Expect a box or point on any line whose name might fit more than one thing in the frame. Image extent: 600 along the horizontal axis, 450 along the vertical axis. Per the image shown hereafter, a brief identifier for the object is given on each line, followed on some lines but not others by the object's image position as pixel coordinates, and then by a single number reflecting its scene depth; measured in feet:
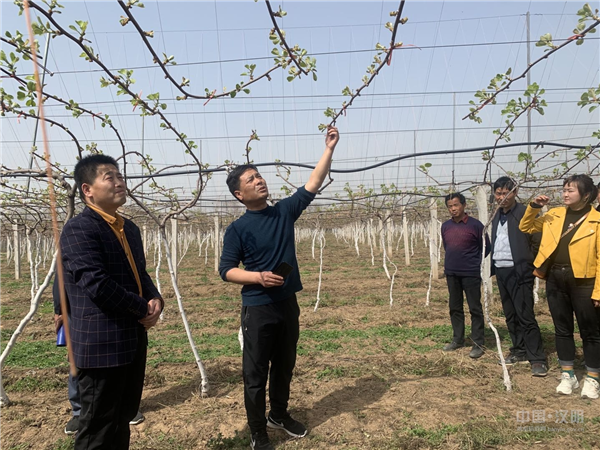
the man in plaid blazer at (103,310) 5.88
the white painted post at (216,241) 45.30
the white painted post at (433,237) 30.14
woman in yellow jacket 10.11
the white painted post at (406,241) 47.27
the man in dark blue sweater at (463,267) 14.30
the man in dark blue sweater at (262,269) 8.09
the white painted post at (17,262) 44.00
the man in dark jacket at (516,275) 12.32
